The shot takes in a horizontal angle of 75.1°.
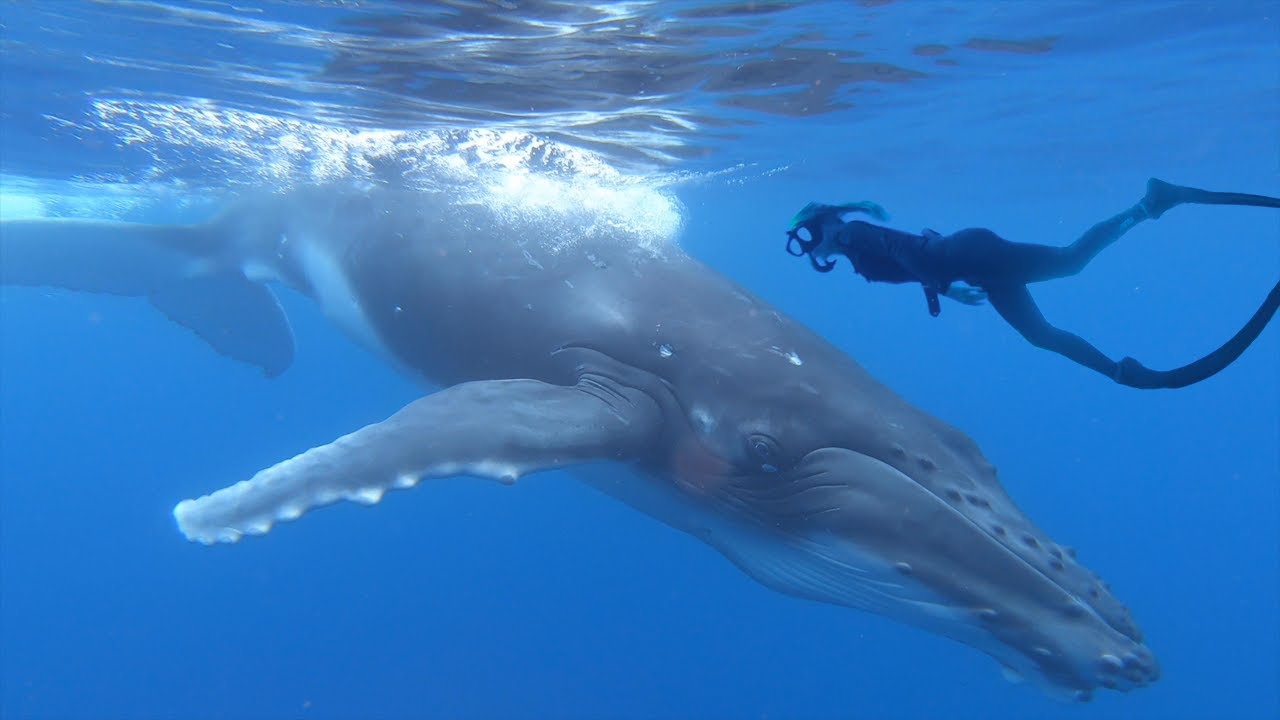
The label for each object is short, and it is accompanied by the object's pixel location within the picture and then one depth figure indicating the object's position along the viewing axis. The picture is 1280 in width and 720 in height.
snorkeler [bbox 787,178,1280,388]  5.52
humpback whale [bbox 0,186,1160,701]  4.94
